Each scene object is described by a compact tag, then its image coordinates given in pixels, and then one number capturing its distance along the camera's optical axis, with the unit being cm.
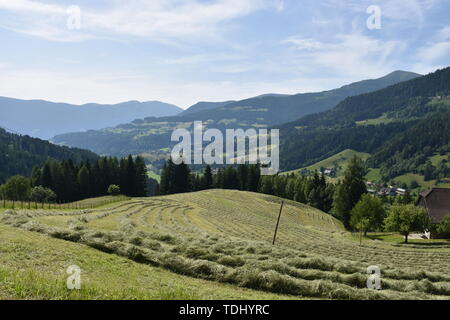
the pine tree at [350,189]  8531
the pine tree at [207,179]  13525
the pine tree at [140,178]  11319
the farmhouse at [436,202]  7762
